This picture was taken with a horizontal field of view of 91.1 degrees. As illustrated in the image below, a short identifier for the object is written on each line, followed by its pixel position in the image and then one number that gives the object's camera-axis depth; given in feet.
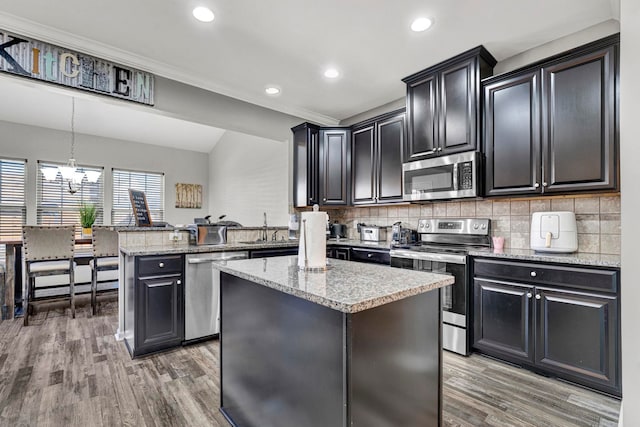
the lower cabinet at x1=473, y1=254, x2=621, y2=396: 6.51
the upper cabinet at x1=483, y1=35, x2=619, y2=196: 7.06
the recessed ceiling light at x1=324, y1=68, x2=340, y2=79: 10.14
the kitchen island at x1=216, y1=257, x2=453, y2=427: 3.67
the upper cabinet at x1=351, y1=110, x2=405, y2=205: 11.74
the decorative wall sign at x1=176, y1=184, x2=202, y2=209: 22.08
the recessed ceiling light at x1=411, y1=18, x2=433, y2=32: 7.54
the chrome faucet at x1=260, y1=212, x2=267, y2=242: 13.50
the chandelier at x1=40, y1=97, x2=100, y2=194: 14.56
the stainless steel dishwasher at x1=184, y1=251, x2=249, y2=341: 9.46
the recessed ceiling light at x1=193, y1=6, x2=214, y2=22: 7.13
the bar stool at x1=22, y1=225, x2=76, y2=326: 11.76
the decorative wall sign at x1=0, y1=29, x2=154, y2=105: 7.82
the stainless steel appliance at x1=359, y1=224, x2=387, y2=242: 13.06
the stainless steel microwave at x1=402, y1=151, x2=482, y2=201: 9.03
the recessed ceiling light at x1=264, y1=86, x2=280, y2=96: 11.42
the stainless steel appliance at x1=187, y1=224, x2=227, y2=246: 10.91
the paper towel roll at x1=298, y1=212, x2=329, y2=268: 5.32
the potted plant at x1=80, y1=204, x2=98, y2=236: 16.19
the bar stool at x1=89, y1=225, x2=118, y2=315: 13.40
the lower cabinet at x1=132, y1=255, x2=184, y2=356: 8.64
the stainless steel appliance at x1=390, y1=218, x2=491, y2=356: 8.67
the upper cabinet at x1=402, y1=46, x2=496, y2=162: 9.01
